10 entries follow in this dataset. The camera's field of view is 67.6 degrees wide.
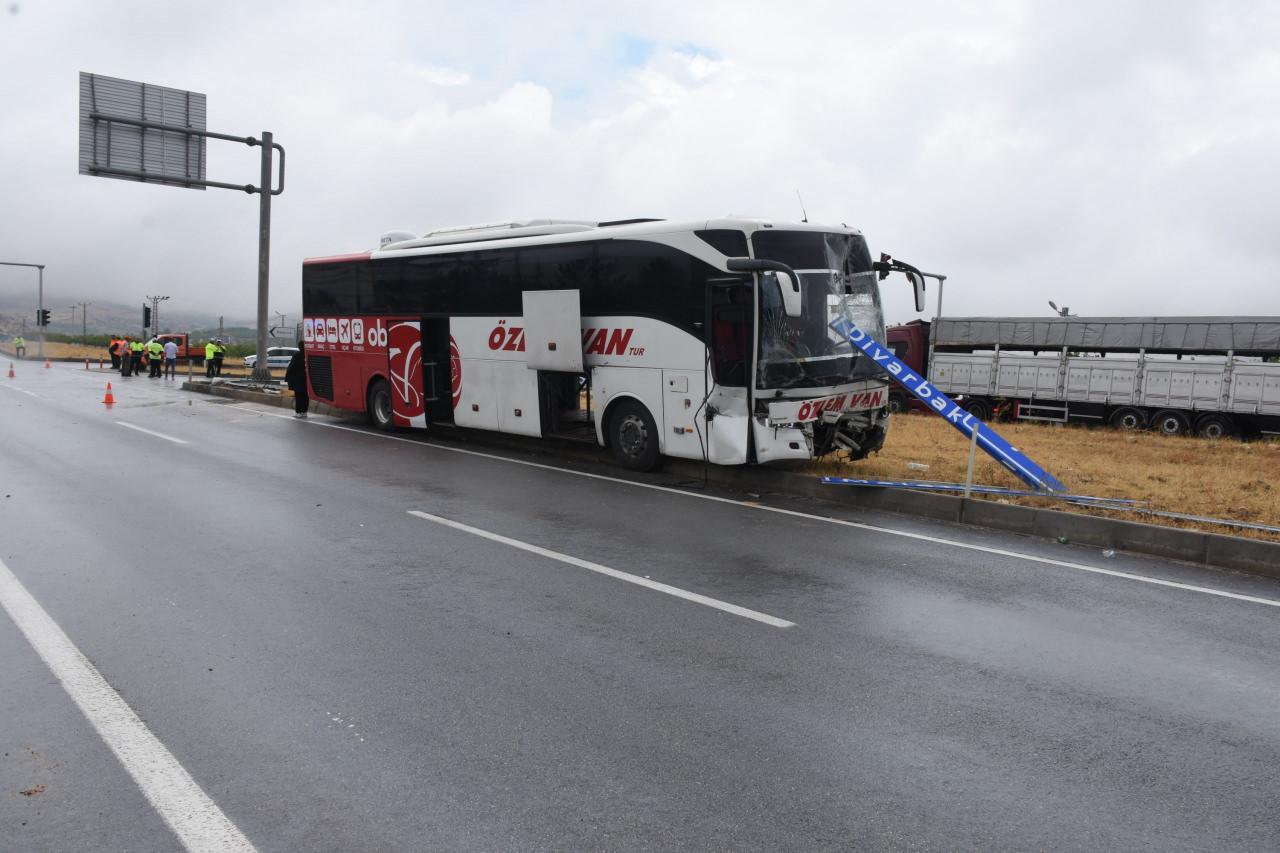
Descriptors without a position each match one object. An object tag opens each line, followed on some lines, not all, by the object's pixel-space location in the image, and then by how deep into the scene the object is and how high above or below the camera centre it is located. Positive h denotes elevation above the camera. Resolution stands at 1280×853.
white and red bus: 11.32 +0.31
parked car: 50.84 -0.97
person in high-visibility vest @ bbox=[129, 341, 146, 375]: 39.27 -0.94
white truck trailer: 23.20 +0.43
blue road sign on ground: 10.46 -0.42
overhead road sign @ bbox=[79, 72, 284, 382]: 22.62 +4.85
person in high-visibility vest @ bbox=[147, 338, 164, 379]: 37.69 -0.87
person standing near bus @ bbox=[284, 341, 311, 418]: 20.62 -0.91
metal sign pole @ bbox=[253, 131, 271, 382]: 25.02 +2.72
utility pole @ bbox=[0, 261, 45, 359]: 59.39 +1.47
